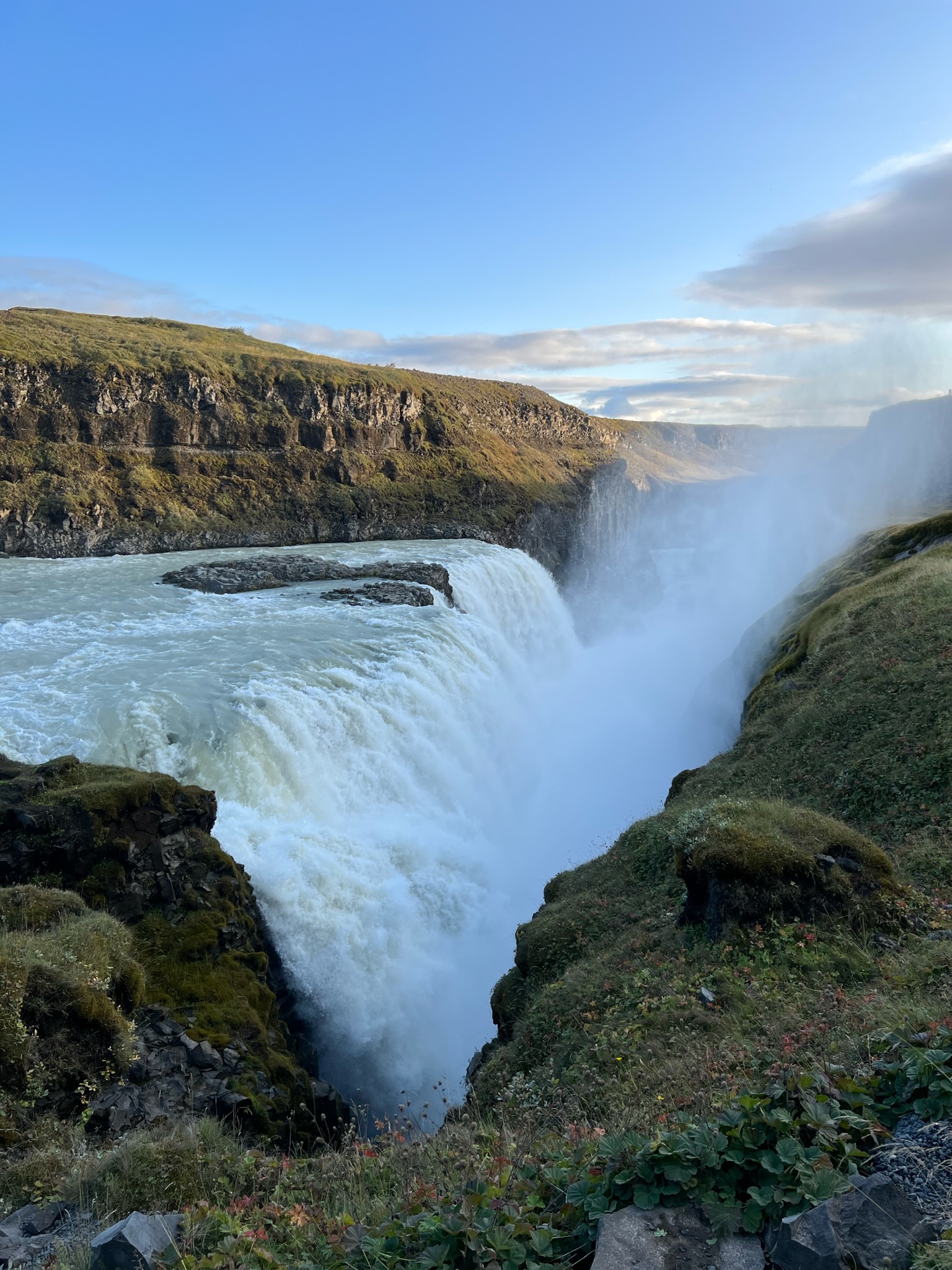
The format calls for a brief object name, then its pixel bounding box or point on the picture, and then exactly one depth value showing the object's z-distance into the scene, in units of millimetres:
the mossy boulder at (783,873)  9414
